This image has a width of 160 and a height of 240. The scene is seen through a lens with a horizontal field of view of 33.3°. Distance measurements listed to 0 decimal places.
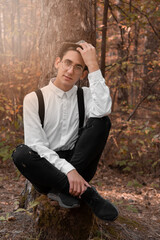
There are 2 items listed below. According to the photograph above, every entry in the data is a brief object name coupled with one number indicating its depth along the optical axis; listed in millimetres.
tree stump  2561
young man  2482
